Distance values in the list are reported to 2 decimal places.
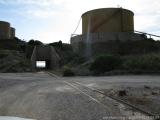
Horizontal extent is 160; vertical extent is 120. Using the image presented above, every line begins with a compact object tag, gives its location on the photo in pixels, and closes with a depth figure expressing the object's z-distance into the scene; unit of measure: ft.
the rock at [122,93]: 22.66
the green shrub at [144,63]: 57.23
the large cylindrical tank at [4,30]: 118.90
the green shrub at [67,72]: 56.28
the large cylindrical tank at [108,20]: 79.73
